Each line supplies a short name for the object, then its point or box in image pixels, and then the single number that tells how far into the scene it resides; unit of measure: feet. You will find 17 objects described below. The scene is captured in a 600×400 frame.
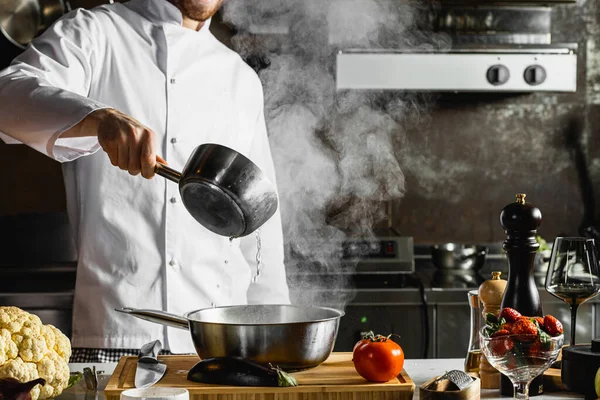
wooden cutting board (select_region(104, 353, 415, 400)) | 4.20
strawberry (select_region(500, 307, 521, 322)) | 4.46
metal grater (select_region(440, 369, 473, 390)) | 4.22
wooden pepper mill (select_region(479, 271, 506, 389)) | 4.89
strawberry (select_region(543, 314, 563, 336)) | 4.34
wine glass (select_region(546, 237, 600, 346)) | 5.06
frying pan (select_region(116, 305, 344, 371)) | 4.29
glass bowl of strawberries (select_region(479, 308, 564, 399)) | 4.20
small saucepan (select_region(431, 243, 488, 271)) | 10.11
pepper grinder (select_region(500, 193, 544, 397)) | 4.94
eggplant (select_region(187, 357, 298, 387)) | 4.20
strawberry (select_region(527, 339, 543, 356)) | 4.19
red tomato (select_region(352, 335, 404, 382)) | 4.27
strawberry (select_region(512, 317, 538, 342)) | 4.18
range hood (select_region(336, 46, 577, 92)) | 9.67
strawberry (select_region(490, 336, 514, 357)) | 4.20
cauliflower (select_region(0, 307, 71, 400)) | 4.25
